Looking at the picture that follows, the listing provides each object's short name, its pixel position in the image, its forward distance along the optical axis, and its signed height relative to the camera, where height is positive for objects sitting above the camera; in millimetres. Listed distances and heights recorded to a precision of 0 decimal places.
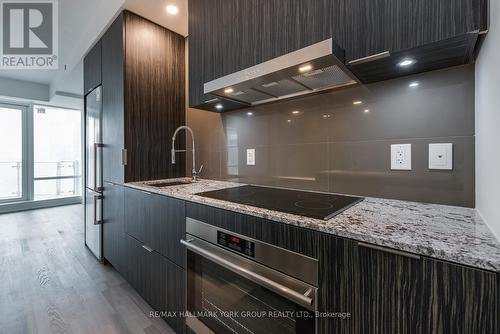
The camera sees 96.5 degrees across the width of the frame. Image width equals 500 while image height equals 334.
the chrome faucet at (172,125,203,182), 1864 -54
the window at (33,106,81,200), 4930 +321
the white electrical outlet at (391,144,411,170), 1021 +41
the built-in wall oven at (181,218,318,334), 746 -492
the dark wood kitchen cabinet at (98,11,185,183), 1874 +615
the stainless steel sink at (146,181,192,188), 1724 -146
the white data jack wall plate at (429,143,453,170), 929 +41
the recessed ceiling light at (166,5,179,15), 1792 +1278
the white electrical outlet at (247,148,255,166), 1661 +66
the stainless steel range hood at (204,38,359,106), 869 +431
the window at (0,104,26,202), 4445 +256
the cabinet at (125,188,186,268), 1274 -366
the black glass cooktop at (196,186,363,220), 861 -165
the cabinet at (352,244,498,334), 478 -312
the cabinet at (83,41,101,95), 2312 +1078
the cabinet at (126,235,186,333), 1315 -773
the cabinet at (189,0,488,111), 727 +556
